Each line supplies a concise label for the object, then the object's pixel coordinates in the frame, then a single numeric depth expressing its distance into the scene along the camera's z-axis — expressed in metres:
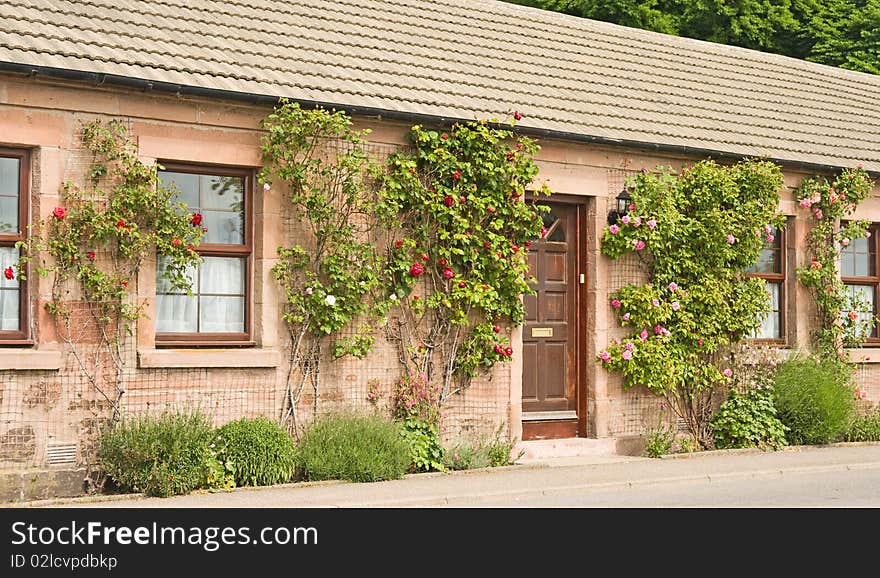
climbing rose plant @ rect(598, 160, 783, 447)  14.84
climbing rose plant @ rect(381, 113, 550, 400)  13.16
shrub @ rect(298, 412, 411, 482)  11.97
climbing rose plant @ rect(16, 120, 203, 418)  11.16
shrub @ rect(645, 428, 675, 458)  14.60
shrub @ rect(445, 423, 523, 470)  13.00
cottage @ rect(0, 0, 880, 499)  11.14
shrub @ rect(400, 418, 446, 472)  12.72
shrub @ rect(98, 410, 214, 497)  10.94
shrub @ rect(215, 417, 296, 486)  11.54
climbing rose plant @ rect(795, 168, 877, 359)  16.61
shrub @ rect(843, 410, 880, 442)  16.39
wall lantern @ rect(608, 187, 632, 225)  14.88
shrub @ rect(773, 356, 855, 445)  15.55
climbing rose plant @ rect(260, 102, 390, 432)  12.30
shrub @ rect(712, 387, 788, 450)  15.30
